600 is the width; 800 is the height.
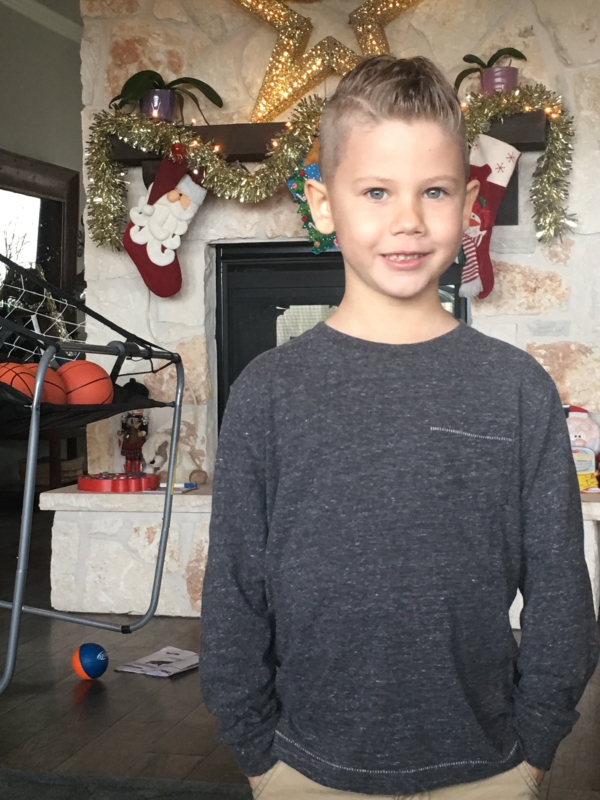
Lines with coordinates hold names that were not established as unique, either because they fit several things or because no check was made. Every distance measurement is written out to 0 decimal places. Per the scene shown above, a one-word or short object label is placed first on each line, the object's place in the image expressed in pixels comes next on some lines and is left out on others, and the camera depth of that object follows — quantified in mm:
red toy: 3139
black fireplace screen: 3387
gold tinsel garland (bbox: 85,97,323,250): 3025
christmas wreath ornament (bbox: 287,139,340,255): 2996
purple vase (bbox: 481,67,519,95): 3027
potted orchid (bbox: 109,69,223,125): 3123
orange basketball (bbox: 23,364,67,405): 2369
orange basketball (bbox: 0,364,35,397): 2328
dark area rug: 1773
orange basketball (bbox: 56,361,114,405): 2441
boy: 865
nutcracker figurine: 3320
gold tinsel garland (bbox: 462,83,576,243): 2962
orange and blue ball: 2416
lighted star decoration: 3123
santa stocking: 3150
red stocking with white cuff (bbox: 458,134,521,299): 2971
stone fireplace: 3096
